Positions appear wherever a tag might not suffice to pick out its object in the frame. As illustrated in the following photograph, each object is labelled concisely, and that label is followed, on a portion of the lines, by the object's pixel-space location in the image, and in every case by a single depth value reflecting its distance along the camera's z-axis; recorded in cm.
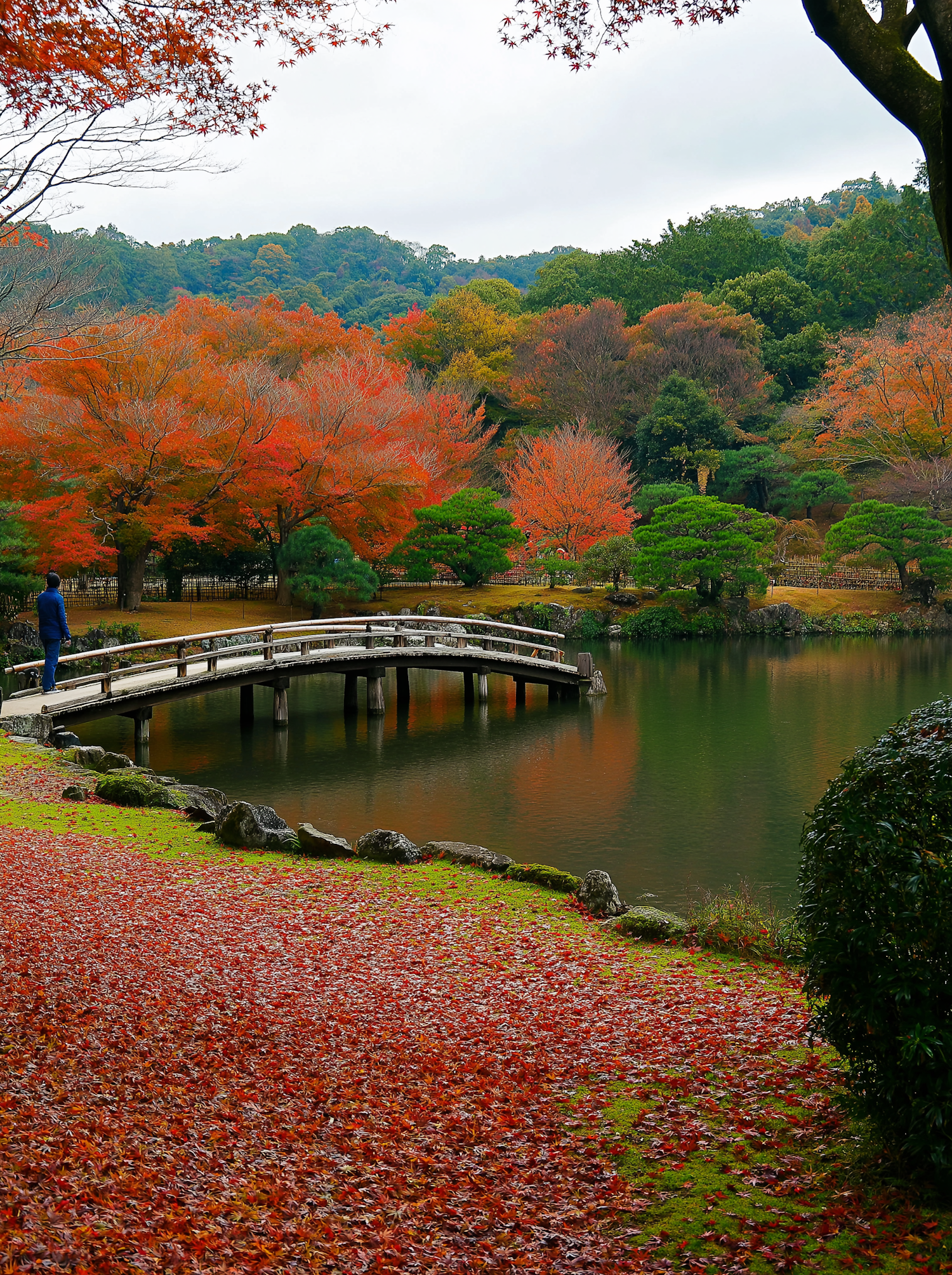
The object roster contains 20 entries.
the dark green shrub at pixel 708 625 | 3206
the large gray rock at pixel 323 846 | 882
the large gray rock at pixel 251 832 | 885
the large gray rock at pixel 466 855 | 844
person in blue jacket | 1320
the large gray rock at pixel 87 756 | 1221
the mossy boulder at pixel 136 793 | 1022
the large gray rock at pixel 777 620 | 3244
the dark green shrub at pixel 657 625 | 3194
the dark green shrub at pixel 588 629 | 3177
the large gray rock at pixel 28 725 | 1277
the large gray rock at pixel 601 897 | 734
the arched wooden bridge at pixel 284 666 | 1405
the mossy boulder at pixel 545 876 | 798
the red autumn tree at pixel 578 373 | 4219
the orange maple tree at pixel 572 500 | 3538
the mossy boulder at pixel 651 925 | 670
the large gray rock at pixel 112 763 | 1214
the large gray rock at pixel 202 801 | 1012
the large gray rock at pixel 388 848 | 862
